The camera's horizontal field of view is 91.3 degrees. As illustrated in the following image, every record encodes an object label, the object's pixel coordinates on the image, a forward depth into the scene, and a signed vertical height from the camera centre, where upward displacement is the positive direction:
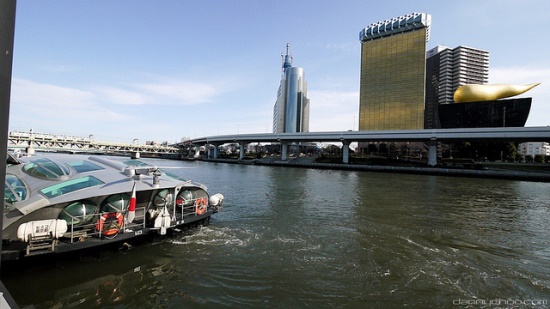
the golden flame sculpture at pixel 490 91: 84.75 +23.36
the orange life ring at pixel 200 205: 12.04 -2.29
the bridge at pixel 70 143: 83.70 +3.00
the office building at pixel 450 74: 153.25 +52.73
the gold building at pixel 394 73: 122.06 +42.31
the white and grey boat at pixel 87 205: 7.32 -1.79
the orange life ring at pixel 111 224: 8.42 -2.34
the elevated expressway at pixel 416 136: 54.19 +6.47
